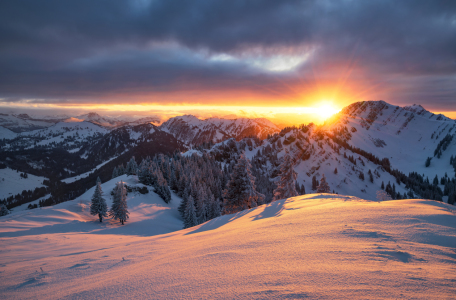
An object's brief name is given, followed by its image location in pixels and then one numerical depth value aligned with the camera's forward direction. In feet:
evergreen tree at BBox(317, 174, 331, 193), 120.37
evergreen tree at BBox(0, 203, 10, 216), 135.28
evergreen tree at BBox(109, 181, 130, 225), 108.17
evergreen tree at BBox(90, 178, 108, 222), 103.40
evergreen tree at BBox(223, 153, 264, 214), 90.07
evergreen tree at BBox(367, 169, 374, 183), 442.83
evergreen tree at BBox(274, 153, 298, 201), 99.76
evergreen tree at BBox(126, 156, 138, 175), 264.62
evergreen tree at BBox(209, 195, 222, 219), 159.63
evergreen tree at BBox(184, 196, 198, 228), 134.00
